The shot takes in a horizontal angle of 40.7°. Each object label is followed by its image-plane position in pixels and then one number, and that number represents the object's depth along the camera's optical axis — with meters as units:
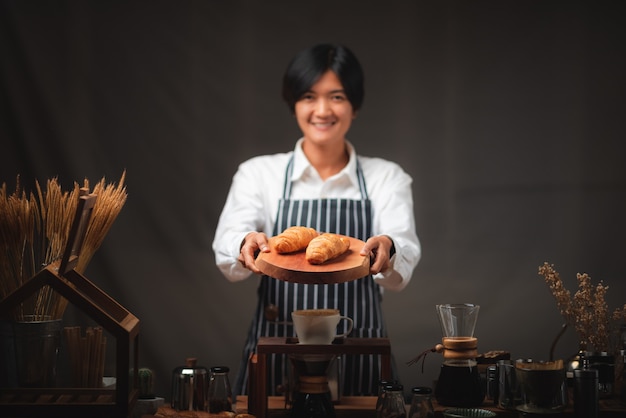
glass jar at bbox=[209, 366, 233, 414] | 2.38
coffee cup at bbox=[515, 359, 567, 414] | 2.23
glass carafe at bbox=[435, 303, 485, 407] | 2.33
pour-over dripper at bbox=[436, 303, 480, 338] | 2.38
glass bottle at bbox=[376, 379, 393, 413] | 2.27
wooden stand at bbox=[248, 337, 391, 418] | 2.40
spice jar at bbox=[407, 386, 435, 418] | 2.24
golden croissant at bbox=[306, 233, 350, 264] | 2.50
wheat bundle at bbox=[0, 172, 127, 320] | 2.31
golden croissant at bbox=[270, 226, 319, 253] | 2.61
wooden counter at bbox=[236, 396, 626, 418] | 2.31
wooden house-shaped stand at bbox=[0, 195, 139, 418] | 2.13
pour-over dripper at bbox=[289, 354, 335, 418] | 2.37
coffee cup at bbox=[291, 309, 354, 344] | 2.42
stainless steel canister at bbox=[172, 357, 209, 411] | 2.38
